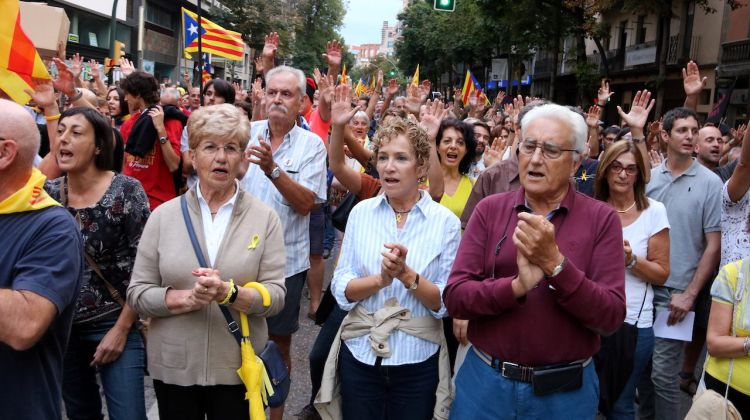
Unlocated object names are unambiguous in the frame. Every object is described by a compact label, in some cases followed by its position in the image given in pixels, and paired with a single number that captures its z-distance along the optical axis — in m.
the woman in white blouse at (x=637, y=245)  3.71
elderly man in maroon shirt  2.39
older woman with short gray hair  2.79
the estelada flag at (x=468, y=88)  13.55
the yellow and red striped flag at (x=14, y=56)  3.49
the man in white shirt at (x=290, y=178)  3.99
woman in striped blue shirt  3.03
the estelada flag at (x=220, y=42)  13.65
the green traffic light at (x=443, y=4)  13.20
